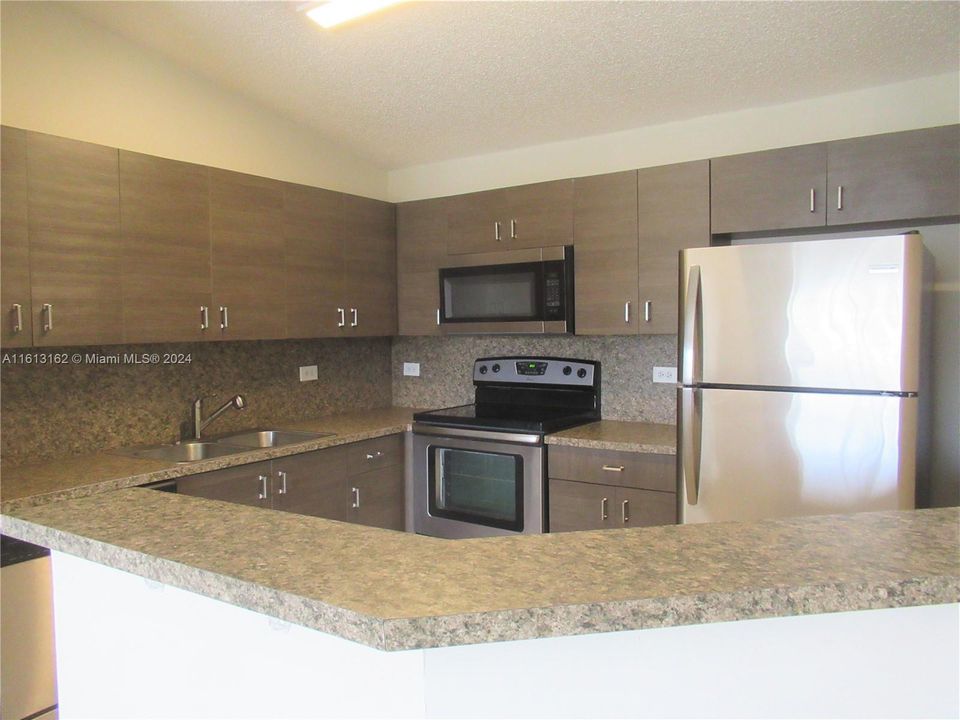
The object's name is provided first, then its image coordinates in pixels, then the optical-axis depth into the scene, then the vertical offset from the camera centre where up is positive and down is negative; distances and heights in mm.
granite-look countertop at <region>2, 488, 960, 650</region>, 855 -350
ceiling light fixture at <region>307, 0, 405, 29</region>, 2353 +1182
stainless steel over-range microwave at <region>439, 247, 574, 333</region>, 3283 +206
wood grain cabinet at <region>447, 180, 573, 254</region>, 3299 +611
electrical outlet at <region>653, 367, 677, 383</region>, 3336 -202
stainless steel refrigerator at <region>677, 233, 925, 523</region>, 2164 -152
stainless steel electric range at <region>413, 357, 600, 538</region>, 3135 -536
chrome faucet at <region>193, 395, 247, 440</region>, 3107 -341
